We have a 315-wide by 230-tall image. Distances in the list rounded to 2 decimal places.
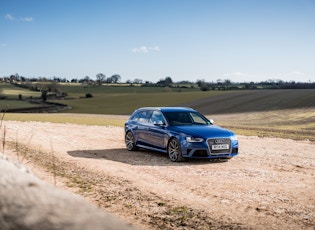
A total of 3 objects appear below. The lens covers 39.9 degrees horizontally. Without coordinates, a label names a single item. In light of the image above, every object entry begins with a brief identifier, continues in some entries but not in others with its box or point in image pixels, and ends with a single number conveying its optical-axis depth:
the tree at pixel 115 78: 155.12
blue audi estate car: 12.36
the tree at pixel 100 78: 142.07
